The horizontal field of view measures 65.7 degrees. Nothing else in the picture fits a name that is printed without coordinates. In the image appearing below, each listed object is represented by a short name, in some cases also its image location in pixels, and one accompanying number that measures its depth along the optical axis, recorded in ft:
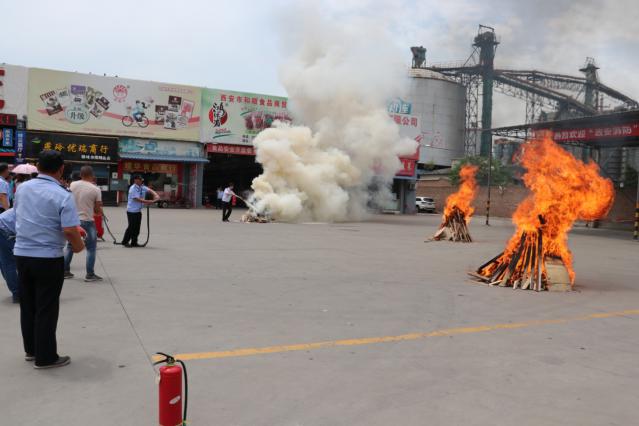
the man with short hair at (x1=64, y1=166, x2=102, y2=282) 24.39
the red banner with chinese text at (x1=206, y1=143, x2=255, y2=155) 102.12
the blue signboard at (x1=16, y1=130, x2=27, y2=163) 86.84
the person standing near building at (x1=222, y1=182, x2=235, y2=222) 68.13
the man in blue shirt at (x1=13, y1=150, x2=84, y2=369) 13.06
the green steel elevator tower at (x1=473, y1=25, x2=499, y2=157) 188.03
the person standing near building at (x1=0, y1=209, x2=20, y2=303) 19.72
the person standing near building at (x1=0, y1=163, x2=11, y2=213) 24.60
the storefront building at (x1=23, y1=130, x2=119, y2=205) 88.63
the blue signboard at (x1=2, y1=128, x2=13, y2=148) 86.17
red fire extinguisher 8.64
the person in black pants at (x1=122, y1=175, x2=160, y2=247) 36.06
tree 141.59
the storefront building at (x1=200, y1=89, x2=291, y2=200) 101.35
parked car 134.31
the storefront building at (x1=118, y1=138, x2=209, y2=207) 97.30
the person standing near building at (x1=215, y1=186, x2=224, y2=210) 106.89
